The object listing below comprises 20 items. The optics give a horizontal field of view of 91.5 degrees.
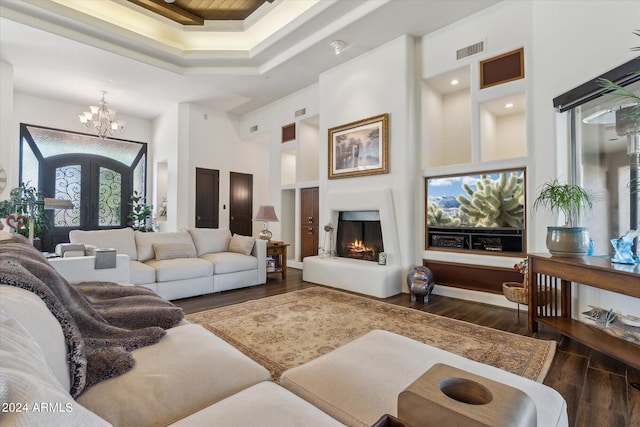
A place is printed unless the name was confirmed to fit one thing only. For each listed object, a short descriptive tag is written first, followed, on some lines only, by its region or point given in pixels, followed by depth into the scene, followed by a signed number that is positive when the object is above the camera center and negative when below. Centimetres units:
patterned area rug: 238 -107
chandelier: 636 +203
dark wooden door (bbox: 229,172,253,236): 809 +38
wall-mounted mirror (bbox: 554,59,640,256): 251 +59
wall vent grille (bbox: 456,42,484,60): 408 +223
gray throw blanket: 115 -56
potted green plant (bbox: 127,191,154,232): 787 +9
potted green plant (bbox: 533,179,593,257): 271 -11
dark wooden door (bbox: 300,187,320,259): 642 -8
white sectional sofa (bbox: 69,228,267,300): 391 -58
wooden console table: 210 -66
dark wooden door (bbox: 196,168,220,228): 748 +48
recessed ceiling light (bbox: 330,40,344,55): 470 +263
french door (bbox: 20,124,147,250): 685 +106
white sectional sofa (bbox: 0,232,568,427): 68 -64
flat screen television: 382 +8
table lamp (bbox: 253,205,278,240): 537 +2
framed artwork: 480 +114
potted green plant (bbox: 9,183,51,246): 510 +20
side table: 532 -61
